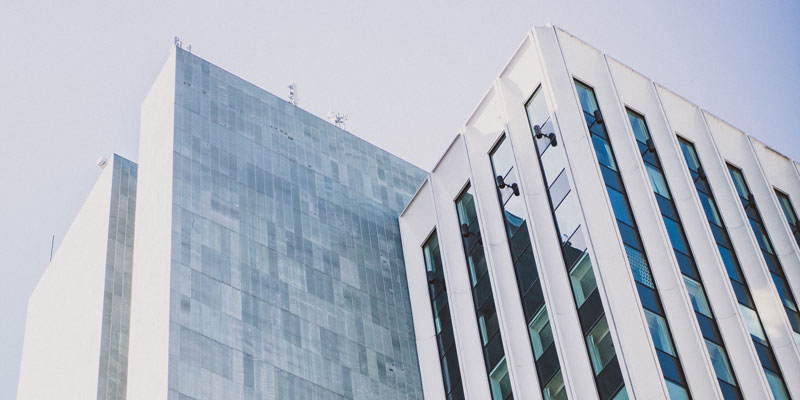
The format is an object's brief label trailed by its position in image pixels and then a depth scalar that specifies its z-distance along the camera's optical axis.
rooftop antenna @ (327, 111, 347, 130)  56.66
